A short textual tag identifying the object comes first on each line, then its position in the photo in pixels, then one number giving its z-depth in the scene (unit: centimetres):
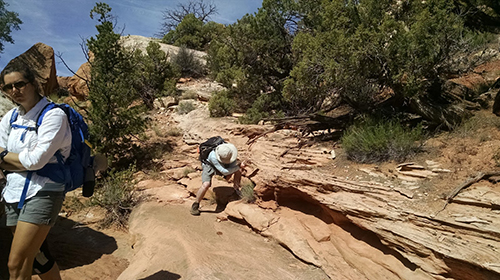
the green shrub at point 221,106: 1008
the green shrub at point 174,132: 1055
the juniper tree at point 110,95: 845
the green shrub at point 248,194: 571
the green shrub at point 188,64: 1698
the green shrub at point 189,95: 1314
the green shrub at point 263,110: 915
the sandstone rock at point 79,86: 1612
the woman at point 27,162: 235
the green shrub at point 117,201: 588
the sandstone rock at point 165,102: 1282
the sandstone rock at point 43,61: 1597
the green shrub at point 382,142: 468
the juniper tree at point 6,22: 1977
